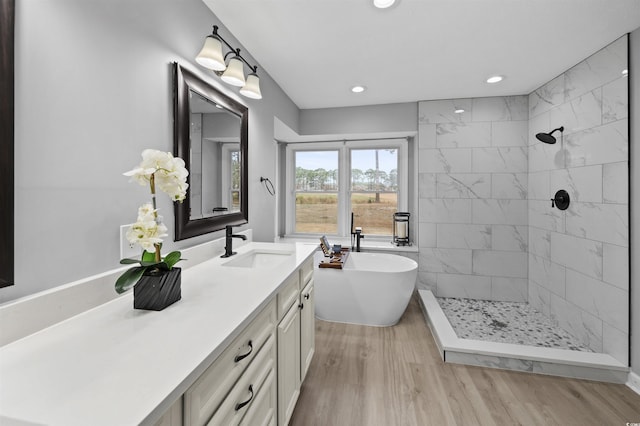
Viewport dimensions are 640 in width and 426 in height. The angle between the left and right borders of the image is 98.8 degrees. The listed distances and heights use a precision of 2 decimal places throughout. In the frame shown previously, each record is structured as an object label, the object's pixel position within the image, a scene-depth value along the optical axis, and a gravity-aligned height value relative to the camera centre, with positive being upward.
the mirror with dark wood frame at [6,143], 0.73 +0.18
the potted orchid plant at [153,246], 0.90 -0.12
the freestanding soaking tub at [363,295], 2.65 -0.81
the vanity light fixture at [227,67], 1.41 +0.83
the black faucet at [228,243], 1.69 -0.19
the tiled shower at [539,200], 2.06 +0.14
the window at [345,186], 3.90 +0.40
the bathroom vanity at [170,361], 0.50 -0.35
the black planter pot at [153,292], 0.91 -0.27
